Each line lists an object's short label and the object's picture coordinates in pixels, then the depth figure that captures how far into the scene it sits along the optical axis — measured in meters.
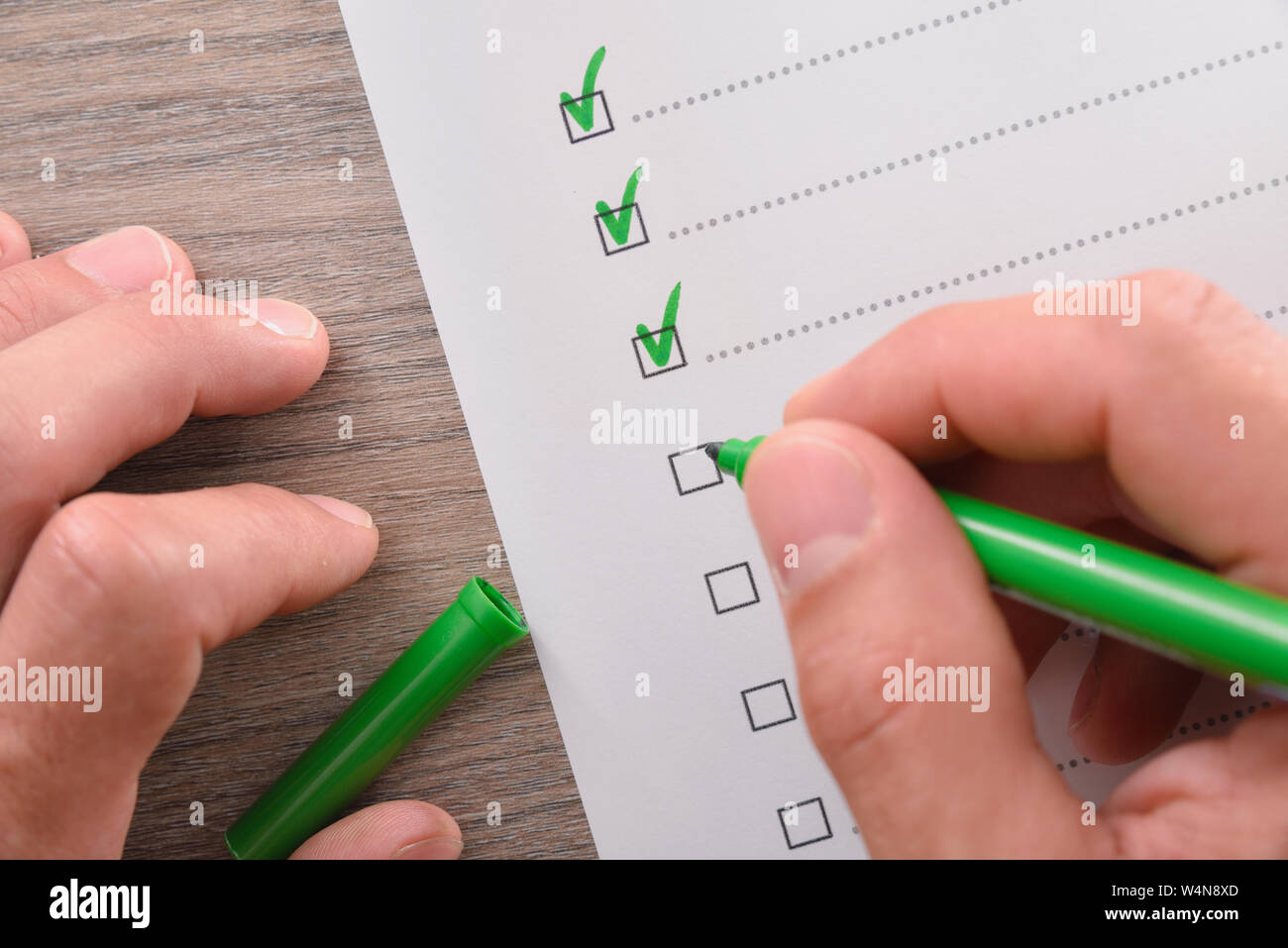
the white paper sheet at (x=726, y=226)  0.29
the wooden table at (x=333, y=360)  0.29
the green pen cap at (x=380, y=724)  0.29
